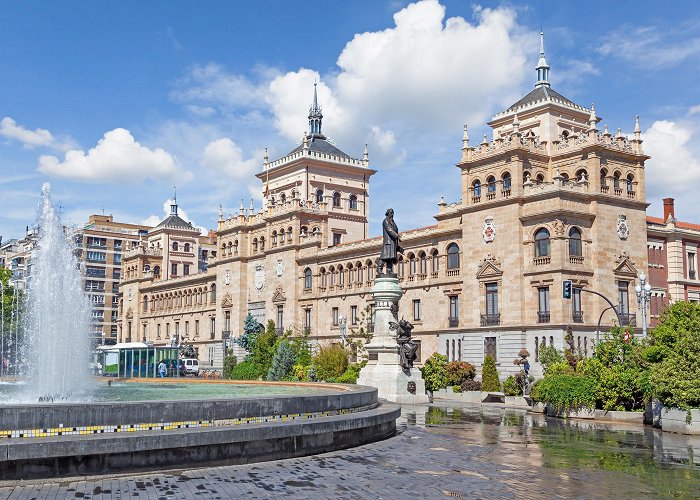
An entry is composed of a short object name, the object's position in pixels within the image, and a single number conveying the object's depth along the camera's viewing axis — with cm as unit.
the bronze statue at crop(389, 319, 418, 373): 2705
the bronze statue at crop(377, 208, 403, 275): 2769
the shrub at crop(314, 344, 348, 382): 3800
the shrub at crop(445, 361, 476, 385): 3775
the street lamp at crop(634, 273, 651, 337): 3171
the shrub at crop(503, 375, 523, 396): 3291
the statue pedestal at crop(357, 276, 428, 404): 2677
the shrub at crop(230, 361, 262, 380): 4981
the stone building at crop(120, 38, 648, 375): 4144
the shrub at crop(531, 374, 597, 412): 2361
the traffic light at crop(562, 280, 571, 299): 3328
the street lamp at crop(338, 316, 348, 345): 5005
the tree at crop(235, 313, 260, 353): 6044
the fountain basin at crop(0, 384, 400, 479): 1070
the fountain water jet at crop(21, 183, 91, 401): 2172
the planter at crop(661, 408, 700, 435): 1919
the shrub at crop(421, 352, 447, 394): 3478
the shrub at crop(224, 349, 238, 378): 5961
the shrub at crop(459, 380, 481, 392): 3666
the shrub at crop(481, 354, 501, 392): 3784
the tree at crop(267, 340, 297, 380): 4397
